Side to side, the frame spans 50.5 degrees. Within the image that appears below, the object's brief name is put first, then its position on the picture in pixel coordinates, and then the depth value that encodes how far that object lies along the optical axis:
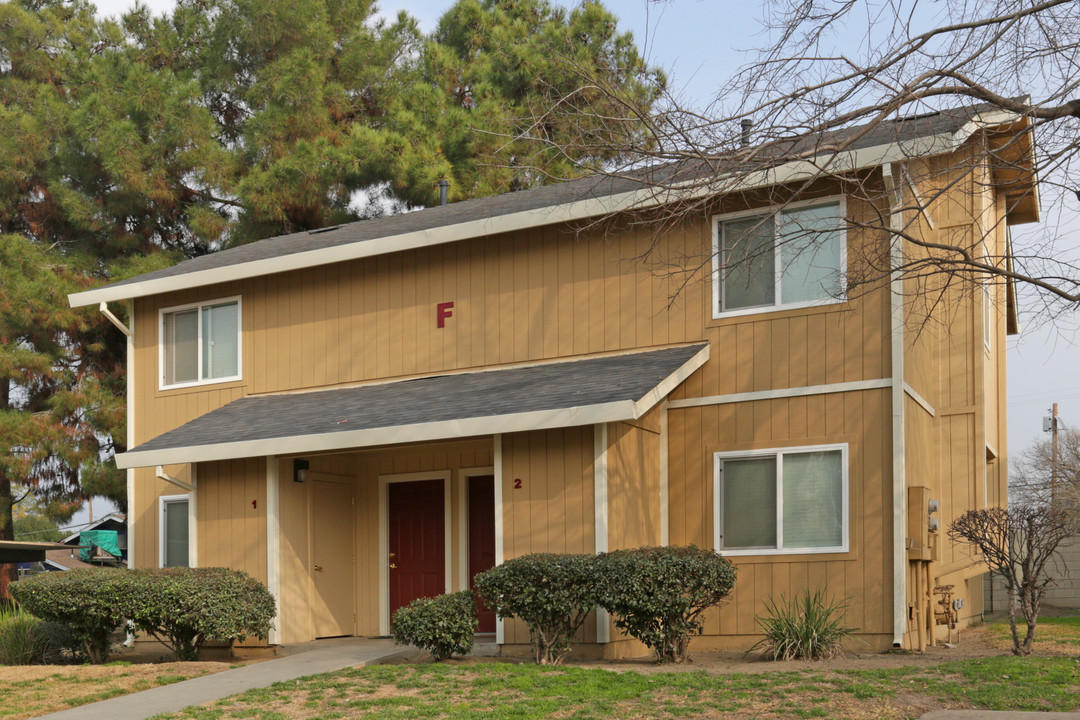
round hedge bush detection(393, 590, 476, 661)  11.09
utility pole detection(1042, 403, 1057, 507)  44.29
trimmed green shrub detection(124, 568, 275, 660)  12.26
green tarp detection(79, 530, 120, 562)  19.52
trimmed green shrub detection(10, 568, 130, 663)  12.29
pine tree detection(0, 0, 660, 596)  22.75
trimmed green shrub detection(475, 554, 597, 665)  10.88
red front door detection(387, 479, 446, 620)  14.77
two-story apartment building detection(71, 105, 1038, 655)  11.75
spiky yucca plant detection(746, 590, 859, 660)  10.99
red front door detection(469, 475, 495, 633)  14.38
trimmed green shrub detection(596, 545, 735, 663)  10.62
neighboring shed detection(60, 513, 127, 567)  19.44
